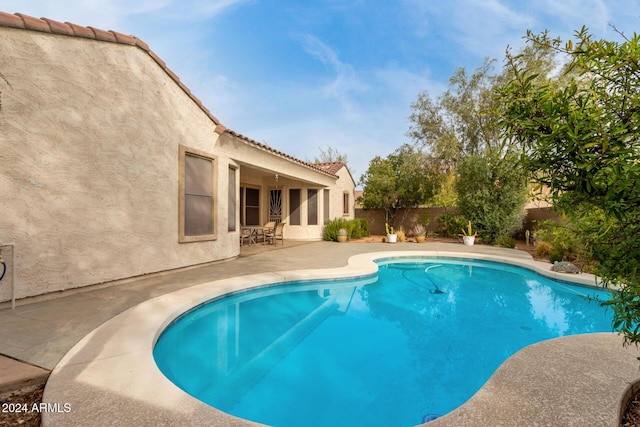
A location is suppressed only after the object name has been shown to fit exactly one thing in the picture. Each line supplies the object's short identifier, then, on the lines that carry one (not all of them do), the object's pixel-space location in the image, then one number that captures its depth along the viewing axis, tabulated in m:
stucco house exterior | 4.67
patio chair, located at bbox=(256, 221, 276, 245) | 13.73
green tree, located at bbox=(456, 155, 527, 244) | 14.37
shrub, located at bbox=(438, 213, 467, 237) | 16.07
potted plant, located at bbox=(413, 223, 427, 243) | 18.94
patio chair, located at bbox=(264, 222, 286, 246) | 13.68
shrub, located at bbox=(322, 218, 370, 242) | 16.06
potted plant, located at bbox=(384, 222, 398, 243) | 16.19
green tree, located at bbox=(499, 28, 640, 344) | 1.54
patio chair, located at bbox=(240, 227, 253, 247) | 12.88
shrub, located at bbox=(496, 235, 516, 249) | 13.85
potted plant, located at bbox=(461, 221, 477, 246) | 14.58
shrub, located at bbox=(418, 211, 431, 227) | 17.62
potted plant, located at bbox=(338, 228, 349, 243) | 15.70
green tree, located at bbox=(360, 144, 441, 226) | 18.02
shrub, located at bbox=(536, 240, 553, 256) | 11.13
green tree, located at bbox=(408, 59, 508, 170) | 20.19
